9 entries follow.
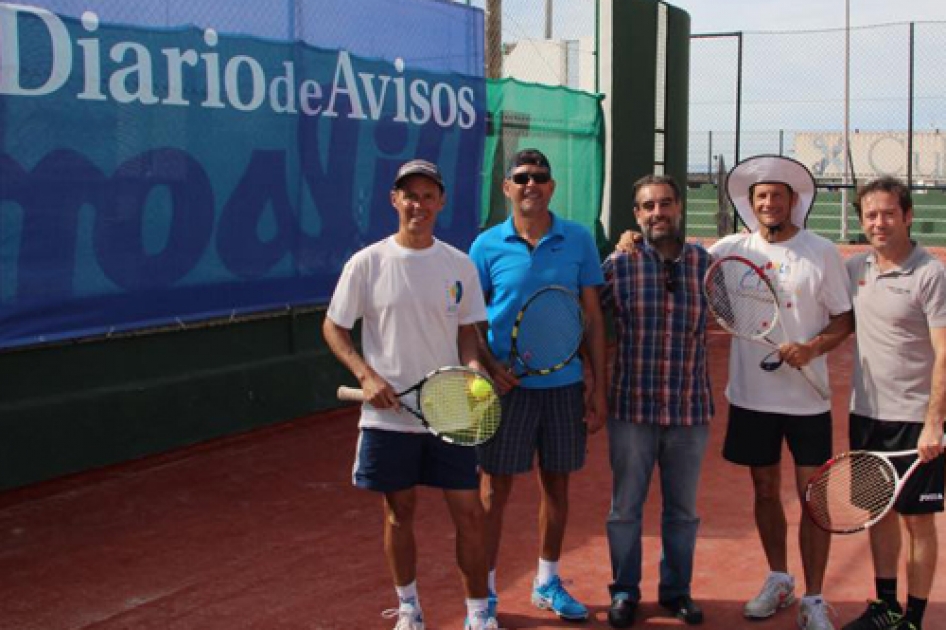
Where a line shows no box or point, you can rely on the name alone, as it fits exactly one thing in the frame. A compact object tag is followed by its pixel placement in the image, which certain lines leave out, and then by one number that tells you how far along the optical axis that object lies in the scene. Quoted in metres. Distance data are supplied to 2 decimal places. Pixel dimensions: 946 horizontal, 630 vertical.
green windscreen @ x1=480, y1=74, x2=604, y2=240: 11.18
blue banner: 7.12
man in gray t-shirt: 4.48
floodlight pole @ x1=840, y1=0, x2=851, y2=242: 22.94
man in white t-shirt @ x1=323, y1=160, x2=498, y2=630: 4.52
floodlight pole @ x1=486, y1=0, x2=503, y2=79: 11.65
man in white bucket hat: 4.79
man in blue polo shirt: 4.86
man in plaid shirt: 4.83
